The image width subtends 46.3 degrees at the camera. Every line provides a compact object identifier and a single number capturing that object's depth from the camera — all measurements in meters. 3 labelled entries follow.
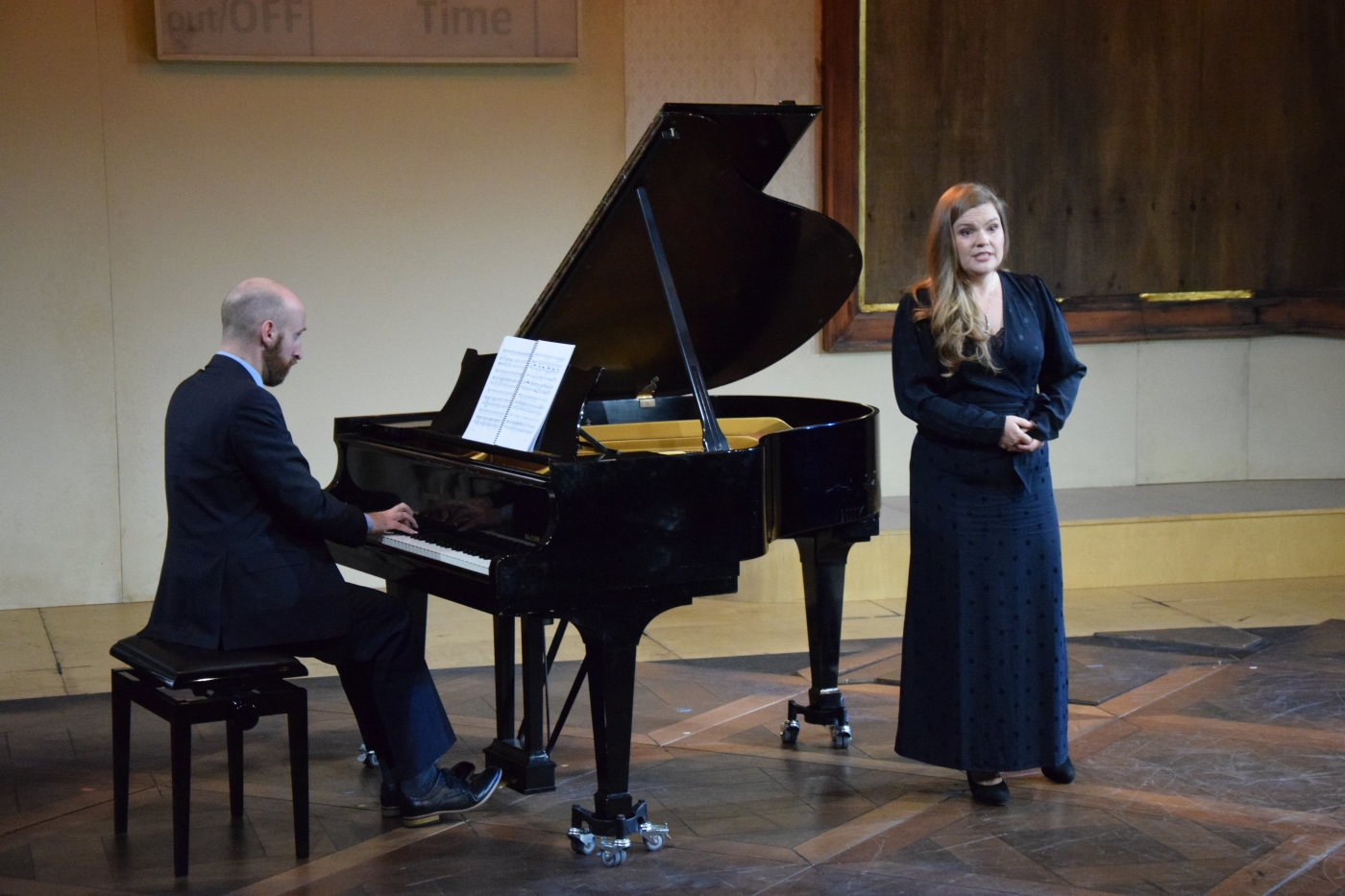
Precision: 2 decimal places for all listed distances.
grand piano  3.29
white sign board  5.70
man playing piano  3.32
